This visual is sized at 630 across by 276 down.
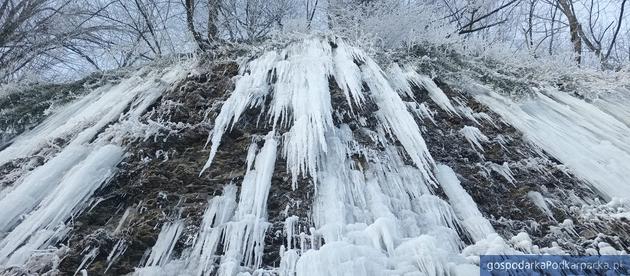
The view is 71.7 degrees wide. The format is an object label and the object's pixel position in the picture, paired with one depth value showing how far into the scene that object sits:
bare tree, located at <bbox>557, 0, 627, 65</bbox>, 9.92
